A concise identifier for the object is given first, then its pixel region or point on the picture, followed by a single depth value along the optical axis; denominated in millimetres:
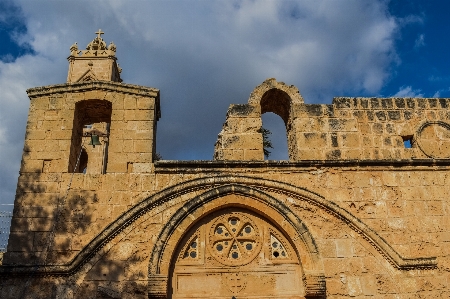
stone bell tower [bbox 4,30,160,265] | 7301
